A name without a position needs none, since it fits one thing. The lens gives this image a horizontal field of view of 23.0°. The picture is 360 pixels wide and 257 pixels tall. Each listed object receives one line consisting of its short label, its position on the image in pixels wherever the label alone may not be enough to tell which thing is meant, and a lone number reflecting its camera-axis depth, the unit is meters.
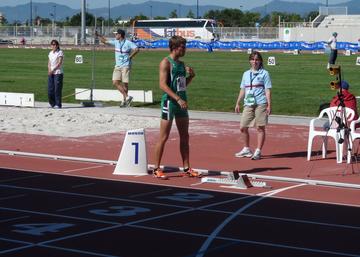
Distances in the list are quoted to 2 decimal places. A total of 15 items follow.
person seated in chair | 14.58
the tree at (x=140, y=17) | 154.98
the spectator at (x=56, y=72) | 22.48
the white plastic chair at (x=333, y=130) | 14.00
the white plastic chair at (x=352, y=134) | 13.83
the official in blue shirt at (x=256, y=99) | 14.59
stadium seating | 96.62
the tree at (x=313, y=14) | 153.25
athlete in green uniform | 12.39
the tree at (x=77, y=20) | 135.50
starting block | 11.89
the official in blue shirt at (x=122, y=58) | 22.78
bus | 106.56
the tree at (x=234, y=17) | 151.25
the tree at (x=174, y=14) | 165.79
